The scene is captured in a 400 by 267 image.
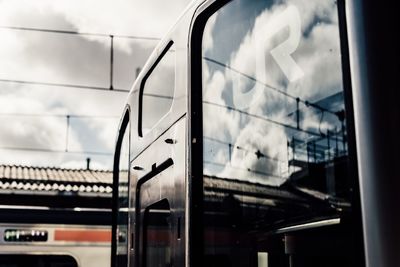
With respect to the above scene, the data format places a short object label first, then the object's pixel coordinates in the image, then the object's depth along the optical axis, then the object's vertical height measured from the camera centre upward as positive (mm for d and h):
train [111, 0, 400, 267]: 1546 +434
